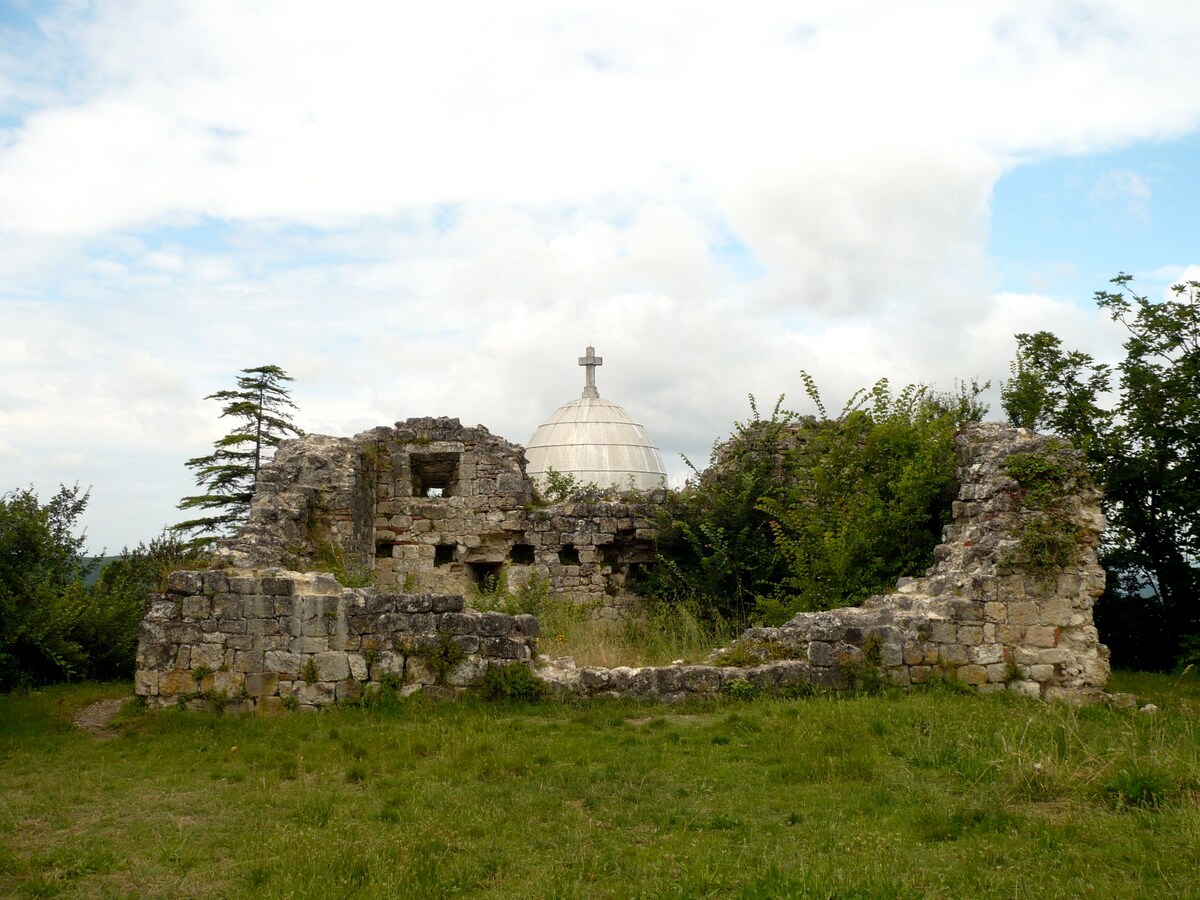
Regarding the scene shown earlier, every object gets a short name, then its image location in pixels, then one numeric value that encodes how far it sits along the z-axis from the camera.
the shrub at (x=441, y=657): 10.45
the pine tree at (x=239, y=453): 21.91
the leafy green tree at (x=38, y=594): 12.36
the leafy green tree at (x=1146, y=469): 14.19
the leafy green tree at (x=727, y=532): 15.13
